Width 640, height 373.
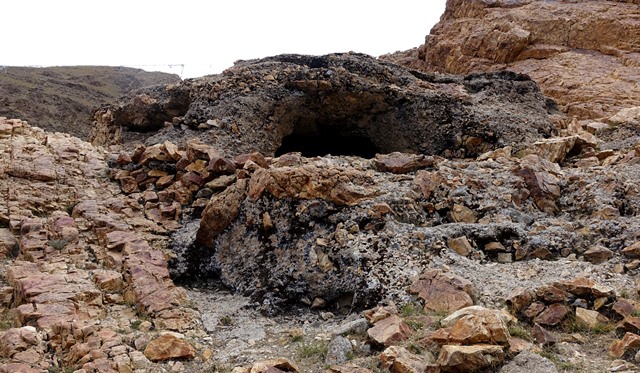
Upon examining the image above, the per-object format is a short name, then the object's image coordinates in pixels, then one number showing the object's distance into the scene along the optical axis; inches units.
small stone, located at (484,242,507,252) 242.1
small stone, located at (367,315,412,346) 180.9
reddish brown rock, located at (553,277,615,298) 187.9
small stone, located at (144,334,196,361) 199.0
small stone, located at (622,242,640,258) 216.1
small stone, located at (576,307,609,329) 177.8
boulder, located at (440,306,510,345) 163.5
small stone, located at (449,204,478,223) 265.5
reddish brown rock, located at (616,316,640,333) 167.2
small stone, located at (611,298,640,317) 177.9
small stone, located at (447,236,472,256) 239.8
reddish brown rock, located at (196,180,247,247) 292.0
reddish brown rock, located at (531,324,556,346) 171.8
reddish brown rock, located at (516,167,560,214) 273.6
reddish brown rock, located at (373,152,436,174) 306.7
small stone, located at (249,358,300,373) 173.3
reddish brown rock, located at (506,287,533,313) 193.9
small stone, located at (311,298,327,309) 239.1
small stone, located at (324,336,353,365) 182.4
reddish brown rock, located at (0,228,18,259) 277.4
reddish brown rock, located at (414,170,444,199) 282.2
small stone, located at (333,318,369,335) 196.2
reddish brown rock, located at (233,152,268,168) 323.9
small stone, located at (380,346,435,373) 162.2
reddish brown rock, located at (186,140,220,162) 350.3
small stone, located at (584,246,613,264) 219.6
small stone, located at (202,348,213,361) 201.8
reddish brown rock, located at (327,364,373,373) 167.5
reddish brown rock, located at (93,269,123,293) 251.0
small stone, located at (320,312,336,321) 230.1
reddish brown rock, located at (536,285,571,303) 191.2
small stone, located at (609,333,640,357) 157.2
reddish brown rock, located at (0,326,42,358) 198.4
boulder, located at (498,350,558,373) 154.3
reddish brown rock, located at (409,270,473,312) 201.4
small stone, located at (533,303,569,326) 184.1
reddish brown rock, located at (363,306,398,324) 198.1
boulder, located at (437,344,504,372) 154.4
